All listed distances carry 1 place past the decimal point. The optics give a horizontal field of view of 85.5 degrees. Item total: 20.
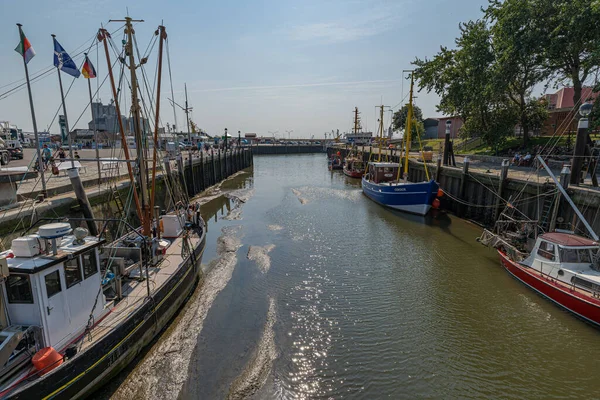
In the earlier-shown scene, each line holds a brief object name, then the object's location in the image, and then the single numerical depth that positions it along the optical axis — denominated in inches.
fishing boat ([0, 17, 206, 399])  260.8
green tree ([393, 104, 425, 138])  3350.4
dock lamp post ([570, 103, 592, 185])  607.5
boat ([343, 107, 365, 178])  1893.0
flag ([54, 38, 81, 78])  564.4
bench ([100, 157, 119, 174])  939.6
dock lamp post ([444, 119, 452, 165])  1080.6
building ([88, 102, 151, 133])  3208.7
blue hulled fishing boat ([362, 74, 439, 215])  976.9
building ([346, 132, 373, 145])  4642.0
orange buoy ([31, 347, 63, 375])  258.7
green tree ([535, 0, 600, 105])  861.8
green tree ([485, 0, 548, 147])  986.1
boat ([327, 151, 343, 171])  2341.5
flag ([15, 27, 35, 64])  487.9
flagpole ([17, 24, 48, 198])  518.7
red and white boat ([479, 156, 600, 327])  422.9
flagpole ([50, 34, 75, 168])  635.8
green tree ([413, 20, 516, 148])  1184.2
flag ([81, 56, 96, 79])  661.3
